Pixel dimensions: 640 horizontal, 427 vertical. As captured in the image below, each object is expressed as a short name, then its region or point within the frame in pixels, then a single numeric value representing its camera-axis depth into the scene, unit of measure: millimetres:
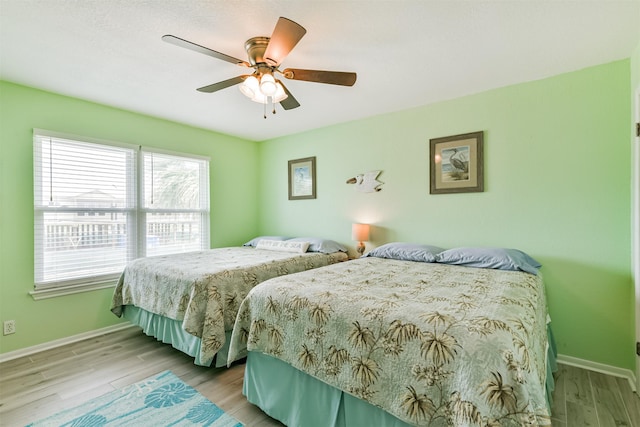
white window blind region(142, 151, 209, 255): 3494
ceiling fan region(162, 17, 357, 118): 1771
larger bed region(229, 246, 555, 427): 1050
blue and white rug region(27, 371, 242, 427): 1761
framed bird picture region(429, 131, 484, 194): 2875
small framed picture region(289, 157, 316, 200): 4133
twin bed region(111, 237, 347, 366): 2250
